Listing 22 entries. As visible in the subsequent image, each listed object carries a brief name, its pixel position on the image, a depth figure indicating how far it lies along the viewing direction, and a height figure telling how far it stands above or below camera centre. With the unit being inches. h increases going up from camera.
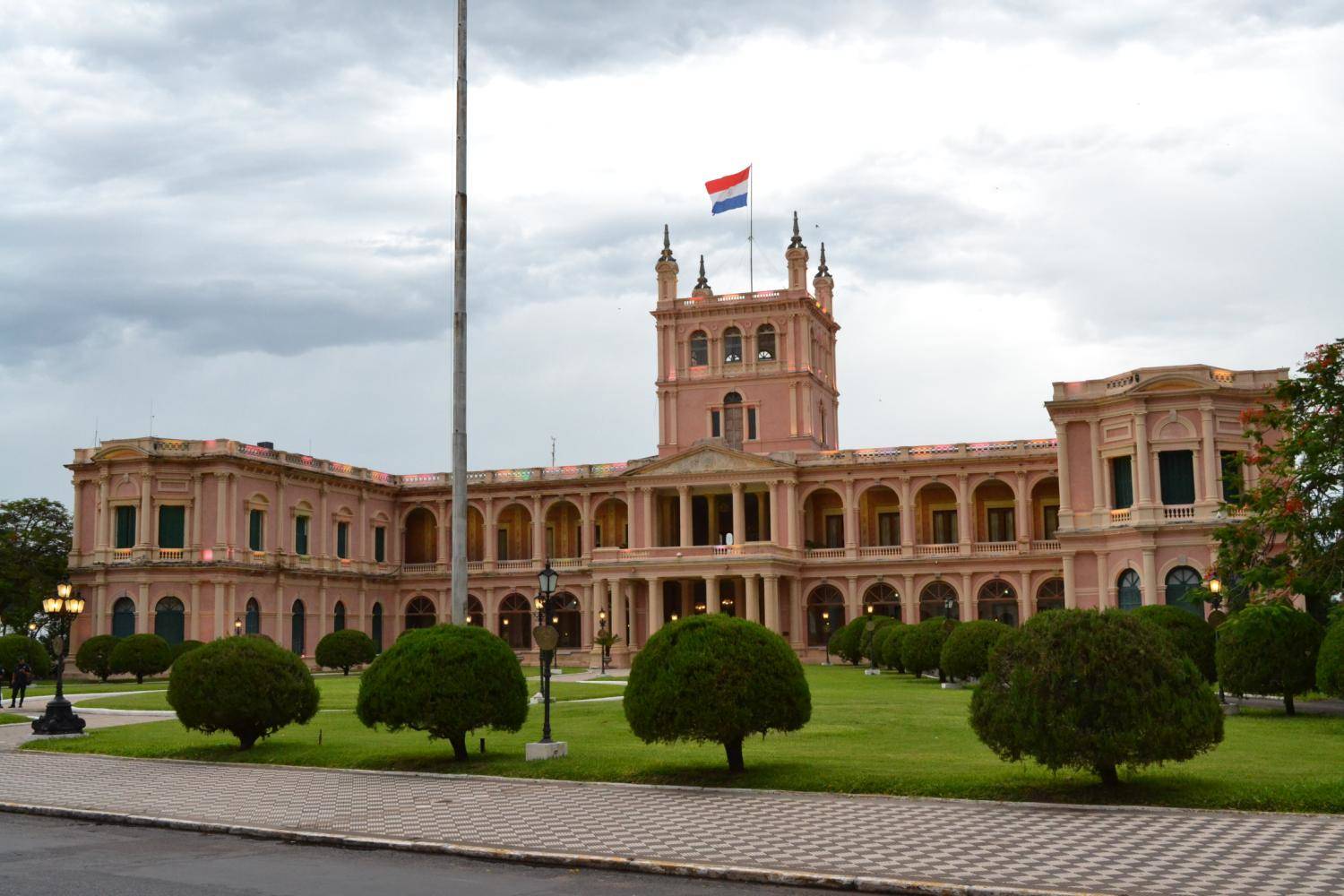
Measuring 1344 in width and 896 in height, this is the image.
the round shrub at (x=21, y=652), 1611.7 -40.7
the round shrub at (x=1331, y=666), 922.1 -50.7
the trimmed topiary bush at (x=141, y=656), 1973.4 -58.5
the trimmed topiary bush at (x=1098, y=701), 570.3 -44.4
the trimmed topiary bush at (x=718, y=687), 668.1 -41.4
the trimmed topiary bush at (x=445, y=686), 746.8 -42.7
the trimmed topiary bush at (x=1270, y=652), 1027.9 -45.4
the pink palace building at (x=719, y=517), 1989.4 +159.5
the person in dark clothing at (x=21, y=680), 1421.0 -65.0
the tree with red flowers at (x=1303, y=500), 1120.8 +77.5
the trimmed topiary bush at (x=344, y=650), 2208.4 -62.7
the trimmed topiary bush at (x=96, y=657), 2023.9 -59.4
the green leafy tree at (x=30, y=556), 2283.5 +110.2
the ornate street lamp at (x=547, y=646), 791.9 -23.3
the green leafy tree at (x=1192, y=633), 1164.5 -33.7
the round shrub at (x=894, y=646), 1738.4 -59.1
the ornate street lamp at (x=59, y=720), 1048.2 -79.1
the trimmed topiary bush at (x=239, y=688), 845.8 -46.6
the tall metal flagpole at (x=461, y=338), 951.6 +191.2
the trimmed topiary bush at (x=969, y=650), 1395.2 -52.0
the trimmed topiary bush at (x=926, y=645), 1611.7 -53.8
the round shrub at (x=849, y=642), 2105.1 -63.6
